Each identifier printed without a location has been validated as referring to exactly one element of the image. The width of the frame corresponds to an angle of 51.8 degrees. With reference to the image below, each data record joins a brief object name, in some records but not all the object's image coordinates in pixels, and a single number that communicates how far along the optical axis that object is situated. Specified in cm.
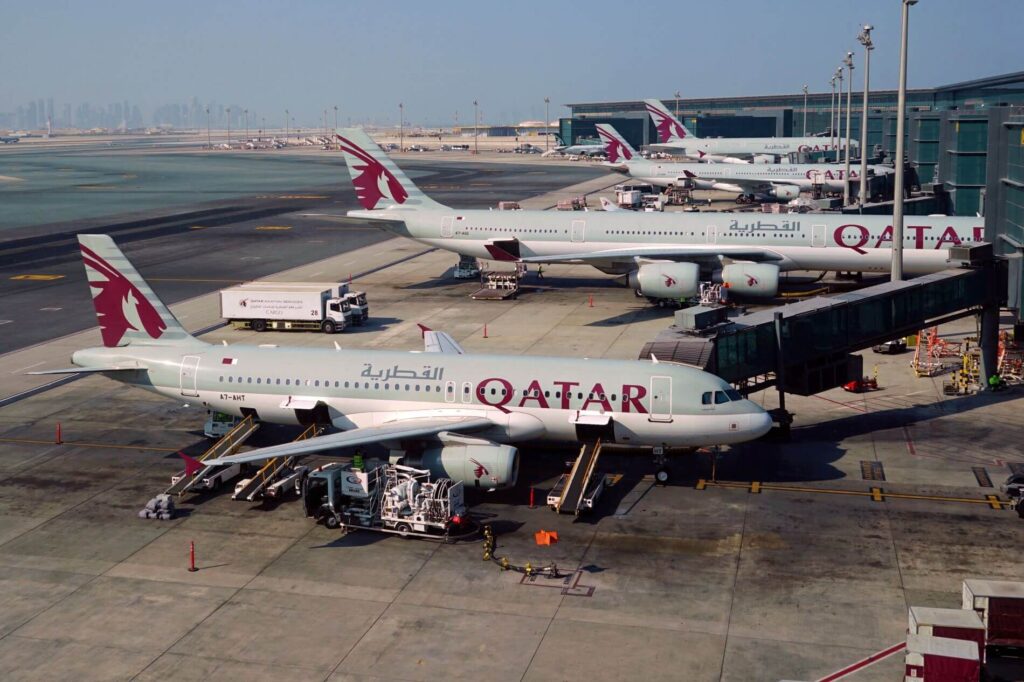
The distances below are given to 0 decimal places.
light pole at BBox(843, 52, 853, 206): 9994
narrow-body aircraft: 3584
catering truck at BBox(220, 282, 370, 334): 6341
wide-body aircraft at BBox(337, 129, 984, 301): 6612
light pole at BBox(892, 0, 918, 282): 4931
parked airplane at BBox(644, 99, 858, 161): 17725
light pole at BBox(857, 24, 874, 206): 6514
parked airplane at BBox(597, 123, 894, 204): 12681
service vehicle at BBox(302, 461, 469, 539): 3300
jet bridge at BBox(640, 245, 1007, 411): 3975
